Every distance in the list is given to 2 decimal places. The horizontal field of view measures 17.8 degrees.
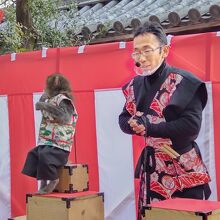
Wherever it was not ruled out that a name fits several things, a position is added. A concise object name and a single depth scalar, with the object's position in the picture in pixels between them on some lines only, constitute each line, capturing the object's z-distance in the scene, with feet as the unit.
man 13.74
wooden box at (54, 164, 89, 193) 20.41
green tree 27.43
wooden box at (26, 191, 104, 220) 19.62
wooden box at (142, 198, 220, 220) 12.32
